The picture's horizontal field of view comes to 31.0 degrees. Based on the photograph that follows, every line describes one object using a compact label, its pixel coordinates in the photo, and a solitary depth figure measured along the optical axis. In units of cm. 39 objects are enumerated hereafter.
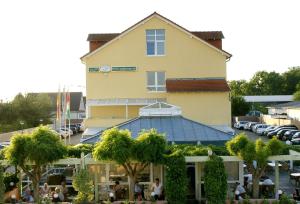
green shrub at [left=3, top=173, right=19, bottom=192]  2209
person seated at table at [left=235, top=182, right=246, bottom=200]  2092
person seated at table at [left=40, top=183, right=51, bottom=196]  2186
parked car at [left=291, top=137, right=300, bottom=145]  4909
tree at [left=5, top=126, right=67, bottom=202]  2052
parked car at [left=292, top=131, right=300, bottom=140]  5194
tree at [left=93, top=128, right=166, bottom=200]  2042
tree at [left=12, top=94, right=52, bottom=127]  7056
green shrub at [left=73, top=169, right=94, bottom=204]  2047
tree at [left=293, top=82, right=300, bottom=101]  10288
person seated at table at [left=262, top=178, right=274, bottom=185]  2250
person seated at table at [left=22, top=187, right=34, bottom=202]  2131
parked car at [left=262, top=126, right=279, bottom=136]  6049
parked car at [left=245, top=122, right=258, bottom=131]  7038
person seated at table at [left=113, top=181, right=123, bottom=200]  2188
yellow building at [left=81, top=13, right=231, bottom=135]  4253
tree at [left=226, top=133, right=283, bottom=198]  2080
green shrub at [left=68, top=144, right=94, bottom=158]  2403
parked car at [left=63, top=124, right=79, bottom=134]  7255
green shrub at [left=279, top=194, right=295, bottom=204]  2014
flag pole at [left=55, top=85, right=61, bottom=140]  3706
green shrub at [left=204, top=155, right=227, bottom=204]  2019
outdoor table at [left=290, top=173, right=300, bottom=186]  2599
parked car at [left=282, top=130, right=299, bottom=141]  5481
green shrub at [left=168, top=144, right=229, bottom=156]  2155
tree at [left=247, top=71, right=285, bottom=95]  13012
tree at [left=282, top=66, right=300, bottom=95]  12775
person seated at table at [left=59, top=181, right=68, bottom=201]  2213
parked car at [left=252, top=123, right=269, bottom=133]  6475
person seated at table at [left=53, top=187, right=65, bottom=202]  2133
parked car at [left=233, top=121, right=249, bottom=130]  7281
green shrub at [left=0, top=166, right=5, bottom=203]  2039
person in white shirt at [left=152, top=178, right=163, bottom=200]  2122
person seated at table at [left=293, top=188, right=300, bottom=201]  2214
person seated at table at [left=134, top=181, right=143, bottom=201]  2166
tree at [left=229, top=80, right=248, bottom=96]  13238
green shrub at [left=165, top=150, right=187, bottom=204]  2034
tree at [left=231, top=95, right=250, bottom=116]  8756
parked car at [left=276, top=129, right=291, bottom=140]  5644
